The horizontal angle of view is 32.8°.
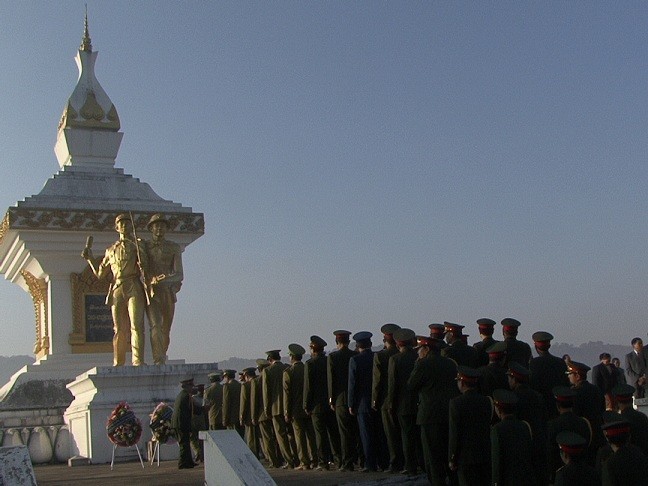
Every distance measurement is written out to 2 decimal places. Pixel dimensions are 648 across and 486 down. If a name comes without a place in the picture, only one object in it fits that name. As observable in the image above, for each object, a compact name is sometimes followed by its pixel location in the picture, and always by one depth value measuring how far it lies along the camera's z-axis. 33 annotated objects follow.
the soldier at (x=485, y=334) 10.86
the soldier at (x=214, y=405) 14.40
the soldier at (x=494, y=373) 9.95
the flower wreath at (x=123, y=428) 15.03
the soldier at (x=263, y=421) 13.41
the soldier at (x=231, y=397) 14.22
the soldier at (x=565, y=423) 8.32
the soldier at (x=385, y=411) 10.98
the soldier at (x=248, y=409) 13.80
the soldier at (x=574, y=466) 7.38
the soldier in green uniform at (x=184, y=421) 13.83
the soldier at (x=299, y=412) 12.52
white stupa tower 19.77
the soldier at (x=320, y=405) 12.10
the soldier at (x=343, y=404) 11.80
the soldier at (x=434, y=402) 9.81
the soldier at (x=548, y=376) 9.88
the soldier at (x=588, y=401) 9.25
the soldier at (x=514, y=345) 10.63
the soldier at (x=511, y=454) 8.38
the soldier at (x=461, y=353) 10.67
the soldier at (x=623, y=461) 7.05
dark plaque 20.03
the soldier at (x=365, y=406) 11.43
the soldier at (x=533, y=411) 8.66
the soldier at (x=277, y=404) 12.99
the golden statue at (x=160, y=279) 16.52
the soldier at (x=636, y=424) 8.16
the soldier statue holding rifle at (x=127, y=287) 16.48
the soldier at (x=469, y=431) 9.13
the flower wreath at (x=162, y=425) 14.83
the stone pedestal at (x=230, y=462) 8.85
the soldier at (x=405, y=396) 10.67
